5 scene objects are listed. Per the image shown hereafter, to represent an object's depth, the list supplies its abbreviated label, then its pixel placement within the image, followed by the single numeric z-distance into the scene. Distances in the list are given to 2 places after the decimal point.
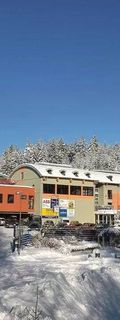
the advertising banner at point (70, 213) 62.71
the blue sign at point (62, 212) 61.84
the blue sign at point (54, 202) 61.11
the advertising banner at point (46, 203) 59.88
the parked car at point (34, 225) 47.69
